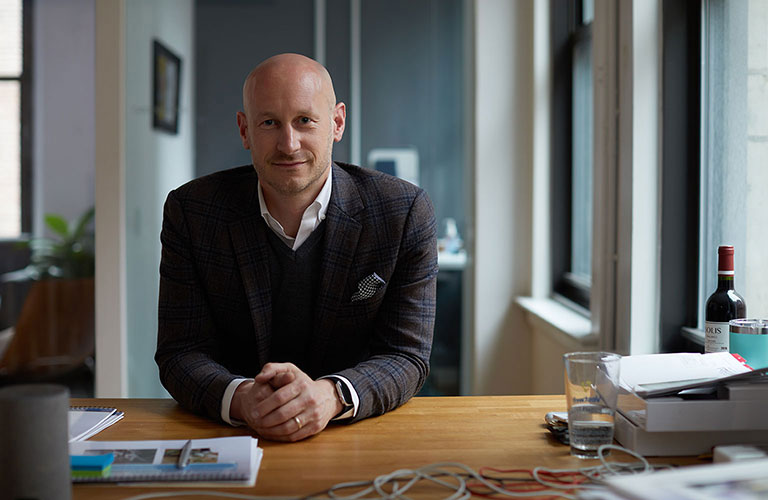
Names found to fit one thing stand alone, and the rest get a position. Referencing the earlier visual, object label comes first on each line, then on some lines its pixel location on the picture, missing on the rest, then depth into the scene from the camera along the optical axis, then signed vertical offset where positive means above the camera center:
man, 1.66 -0.04
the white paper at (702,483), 0.87 -0.28
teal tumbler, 1.38 -0.17
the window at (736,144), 1.87 +0.25
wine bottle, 1.54 -0.13
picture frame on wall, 3.50 +0.70
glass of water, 1.20 -0.24
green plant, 3.47 -0.05
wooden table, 1.11 -0.33
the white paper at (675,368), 1.28 -0.21
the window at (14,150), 3.47 +0.40
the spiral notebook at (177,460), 1.09 -0.32
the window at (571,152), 3.12 +0.38
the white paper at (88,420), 1.30 -0.32
